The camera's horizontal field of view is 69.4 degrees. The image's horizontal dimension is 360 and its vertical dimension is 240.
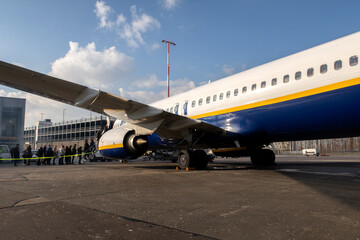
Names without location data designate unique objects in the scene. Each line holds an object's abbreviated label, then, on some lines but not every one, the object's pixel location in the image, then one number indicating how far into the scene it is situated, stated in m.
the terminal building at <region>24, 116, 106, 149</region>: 72.88
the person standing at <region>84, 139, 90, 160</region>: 21.85
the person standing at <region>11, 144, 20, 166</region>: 19.44
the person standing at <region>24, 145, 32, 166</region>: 19.49
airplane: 6.99
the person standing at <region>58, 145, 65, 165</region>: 20.06
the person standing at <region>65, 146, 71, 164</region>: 20.16
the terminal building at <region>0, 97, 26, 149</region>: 25.14
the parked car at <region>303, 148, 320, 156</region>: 39.33
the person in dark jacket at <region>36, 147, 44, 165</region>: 19.91
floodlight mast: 28.42
